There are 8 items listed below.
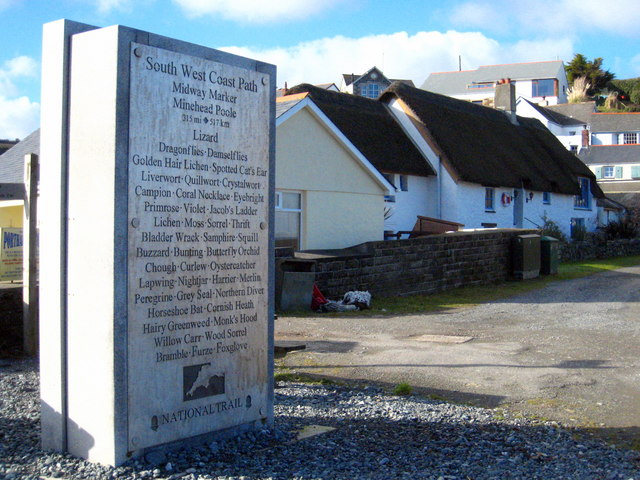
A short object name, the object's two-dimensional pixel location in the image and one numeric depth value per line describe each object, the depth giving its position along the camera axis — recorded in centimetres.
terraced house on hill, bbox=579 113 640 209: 5784
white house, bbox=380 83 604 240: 2991
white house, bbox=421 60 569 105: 8956
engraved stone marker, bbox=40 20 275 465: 464
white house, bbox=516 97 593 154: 6950
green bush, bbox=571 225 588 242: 3709
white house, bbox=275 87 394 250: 1803
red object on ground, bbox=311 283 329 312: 1488
